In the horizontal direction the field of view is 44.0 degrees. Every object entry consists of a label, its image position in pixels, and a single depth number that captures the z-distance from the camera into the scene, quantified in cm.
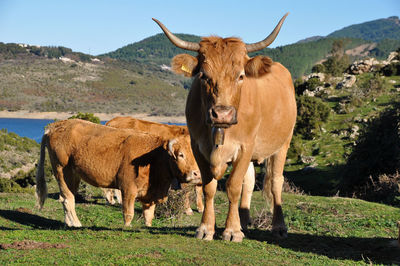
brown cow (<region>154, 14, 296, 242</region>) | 638
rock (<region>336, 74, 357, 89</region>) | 4327
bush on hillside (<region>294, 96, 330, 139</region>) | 3403
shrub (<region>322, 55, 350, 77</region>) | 5686
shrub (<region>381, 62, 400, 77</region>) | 4453
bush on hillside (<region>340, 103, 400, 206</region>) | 2141
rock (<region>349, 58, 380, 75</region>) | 4784
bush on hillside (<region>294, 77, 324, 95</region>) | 4491
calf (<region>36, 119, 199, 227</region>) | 966
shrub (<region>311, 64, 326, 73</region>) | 5994
